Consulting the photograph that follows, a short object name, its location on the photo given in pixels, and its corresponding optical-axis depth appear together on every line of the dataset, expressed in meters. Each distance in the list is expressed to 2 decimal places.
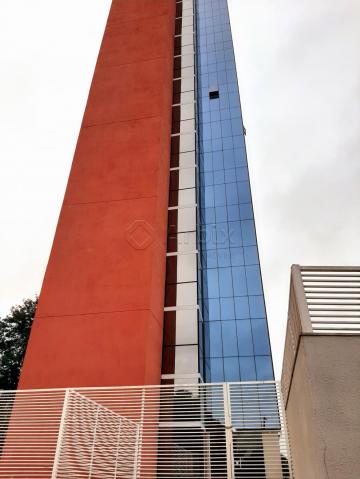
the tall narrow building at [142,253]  11.58
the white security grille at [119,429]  7.32
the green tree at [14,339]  22.44
